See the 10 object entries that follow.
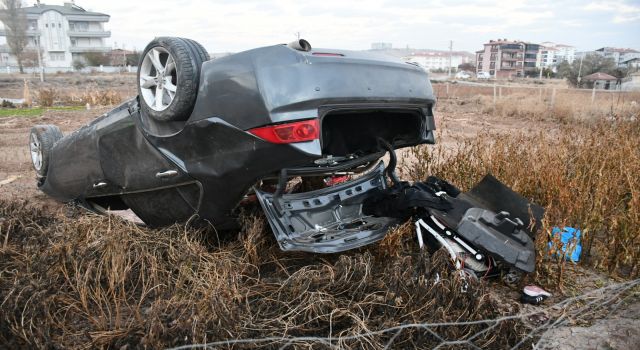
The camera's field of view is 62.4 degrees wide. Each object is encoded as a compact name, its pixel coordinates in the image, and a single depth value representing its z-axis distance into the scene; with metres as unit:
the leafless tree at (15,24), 62.60
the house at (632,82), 37.53
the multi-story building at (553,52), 131.31
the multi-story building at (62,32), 80.00
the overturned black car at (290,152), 3.13
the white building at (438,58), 150.50
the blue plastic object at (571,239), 3.77
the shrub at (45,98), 19.33
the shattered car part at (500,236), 3.35
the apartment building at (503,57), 105.69
